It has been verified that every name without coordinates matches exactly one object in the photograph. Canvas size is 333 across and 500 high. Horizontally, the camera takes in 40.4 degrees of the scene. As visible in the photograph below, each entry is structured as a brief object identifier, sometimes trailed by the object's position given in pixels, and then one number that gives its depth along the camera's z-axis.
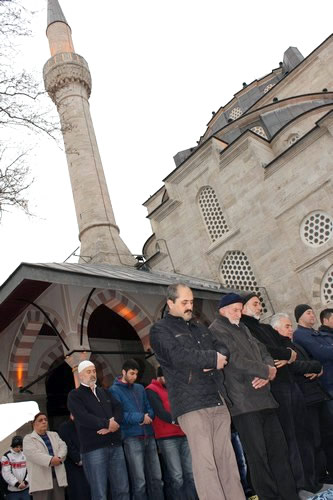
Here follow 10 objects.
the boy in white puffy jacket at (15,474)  5.14
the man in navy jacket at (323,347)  3.87
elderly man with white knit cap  3.90
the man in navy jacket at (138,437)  4.16
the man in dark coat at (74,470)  4.76
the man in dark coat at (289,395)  3.34
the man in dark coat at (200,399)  2.80
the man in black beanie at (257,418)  2.92
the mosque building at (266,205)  10.92
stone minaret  15.33
